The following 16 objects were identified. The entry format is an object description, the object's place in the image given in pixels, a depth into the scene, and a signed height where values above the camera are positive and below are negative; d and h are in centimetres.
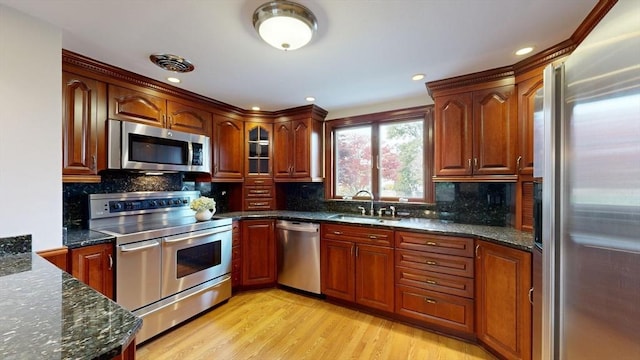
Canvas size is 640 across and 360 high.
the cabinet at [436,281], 207 -89
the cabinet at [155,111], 221 +70
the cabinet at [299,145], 327 +48
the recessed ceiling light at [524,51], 180 +94
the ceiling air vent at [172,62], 192 +95
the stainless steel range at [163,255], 199 -67
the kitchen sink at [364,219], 257 -44
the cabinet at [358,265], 242 -88
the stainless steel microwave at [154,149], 217 +31
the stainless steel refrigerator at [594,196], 64 -5
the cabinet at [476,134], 211 +41
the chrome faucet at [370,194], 306 -18
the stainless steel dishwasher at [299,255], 283 -88
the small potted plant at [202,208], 268 -30
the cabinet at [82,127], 189 +43
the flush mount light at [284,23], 134 +88
